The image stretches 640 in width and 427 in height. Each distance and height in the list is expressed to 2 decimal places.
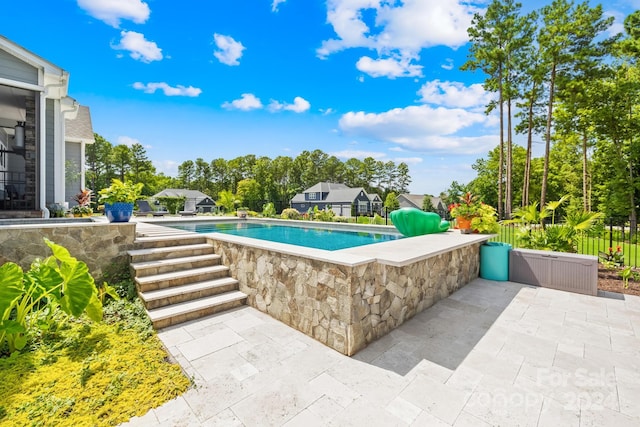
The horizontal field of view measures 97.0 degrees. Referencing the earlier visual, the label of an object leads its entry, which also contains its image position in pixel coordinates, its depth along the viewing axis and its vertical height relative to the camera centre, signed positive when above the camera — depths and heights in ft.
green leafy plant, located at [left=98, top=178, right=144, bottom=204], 16.69 +0.97
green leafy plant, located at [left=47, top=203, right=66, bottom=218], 26.35 -0.20
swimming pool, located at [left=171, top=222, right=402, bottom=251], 24.79 -2.51
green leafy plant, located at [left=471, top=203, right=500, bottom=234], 21.13 -0.76
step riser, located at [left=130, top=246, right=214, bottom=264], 15.66 -2.61
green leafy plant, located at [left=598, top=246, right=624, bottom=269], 20.86 -3.50
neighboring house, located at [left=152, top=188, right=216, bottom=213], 118.26 +5.42
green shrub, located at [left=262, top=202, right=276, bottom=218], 58.85 -0.14
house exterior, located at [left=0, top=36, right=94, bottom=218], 23.95 +8.04
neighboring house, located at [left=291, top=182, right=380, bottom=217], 123.85 +5.66
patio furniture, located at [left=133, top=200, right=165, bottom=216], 65.62 +0.11
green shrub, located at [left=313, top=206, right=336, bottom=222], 50.17 -0.93
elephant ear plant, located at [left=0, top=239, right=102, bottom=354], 10.13 -3.02
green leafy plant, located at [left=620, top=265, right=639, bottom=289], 17.87 -4.01
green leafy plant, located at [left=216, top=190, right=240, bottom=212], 71.46 +2.27
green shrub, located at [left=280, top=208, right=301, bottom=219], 57.03 -0.72
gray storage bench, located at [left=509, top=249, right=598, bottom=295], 16.25 -3.54
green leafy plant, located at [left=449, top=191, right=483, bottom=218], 21.47 +0.36
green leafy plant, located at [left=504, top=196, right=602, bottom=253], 19.16 -1.21
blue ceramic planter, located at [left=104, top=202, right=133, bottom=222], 16.56 -0.10
